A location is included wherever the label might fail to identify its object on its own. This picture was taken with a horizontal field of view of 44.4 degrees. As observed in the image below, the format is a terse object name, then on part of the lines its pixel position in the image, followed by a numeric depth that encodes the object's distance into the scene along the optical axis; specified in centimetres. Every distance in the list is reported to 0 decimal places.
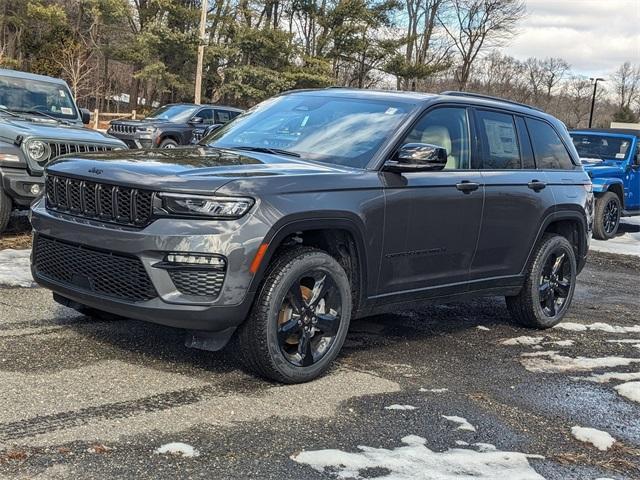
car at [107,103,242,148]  1925
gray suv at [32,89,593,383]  415
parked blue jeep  1395
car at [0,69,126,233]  810
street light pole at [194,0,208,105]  3278
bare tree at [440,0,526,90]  5950
